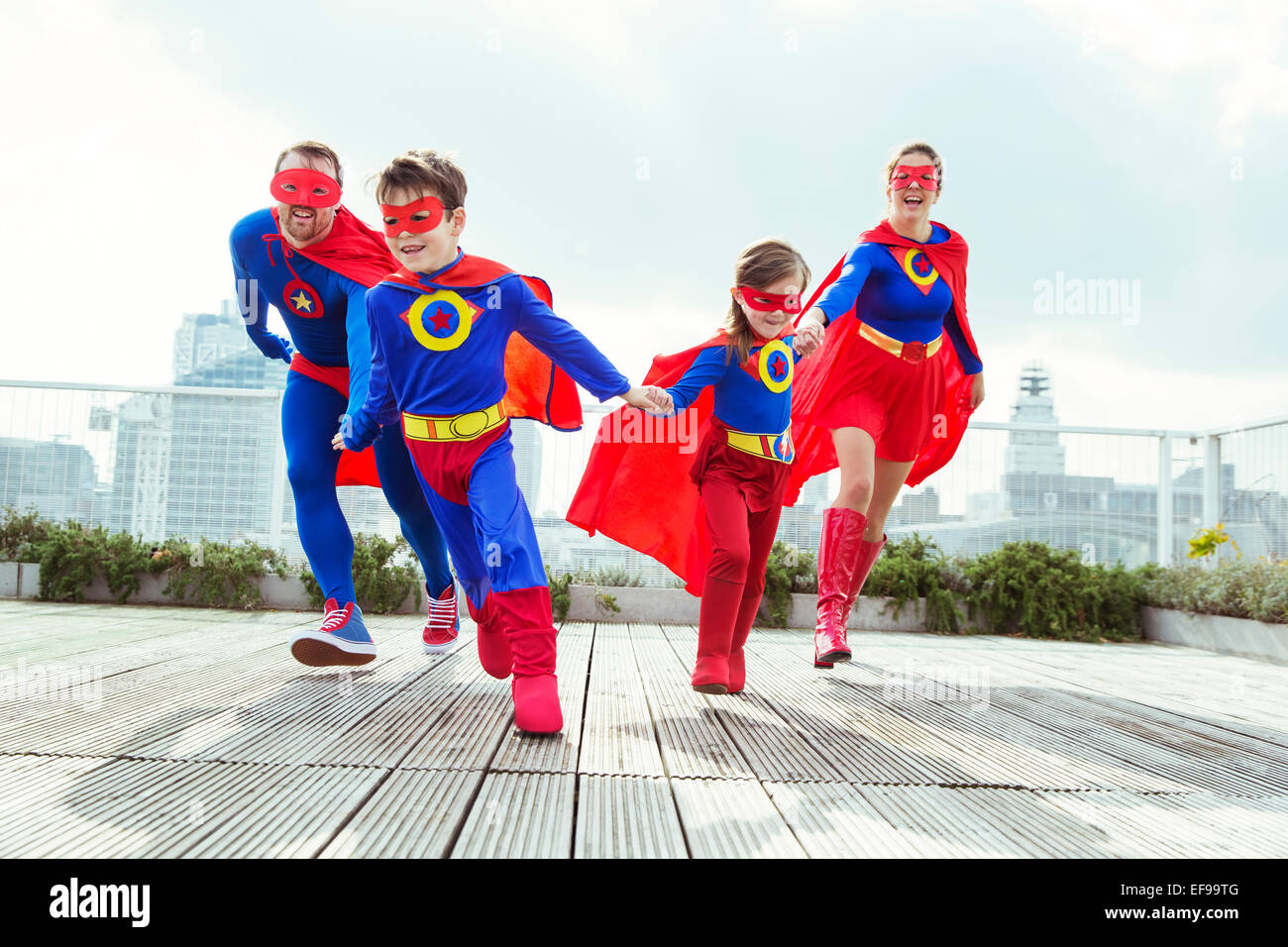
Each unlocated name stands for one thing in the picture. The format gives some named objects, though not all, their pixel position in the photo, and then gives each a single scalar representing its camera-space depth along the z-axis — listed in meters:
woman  3.65
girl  2.74
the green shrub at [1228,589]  5.29
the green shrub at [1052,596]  6.22
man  3.00
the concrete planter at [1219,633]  5.15
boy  2.44
